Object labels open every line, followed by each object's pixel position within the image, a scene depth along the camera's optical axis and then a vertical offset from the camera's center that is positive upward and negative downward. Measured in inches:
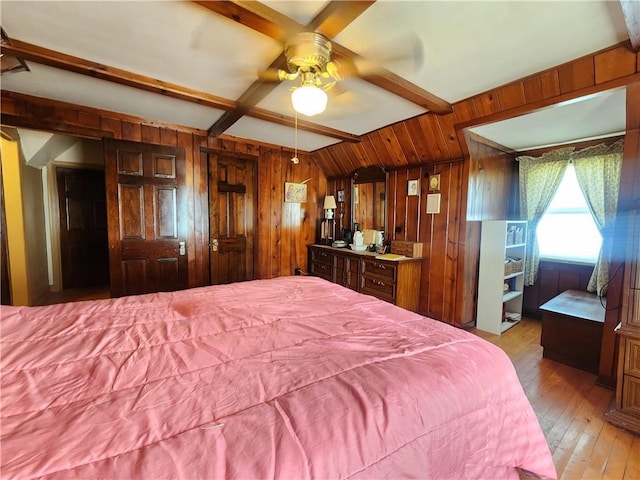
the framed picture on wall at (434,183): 133.9 +18.1
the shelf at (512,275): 132.8 -27.5
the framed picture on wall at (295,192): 175.2 +16.9
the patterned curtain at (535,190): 140.2 +16.4
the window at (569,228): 133.6 -4.0
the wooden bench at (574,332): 96.9 -41.3
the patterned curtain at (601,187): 121.3 +15.3
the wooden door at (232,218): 147.6 -0.2
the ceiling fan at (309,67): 63.1 +38.5
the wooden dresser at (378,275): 131.3 -29.4
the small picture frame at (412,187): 143.3 +16.8
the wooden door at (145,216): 117.9 +0.3
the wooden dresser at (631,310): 69.2 -22.8
